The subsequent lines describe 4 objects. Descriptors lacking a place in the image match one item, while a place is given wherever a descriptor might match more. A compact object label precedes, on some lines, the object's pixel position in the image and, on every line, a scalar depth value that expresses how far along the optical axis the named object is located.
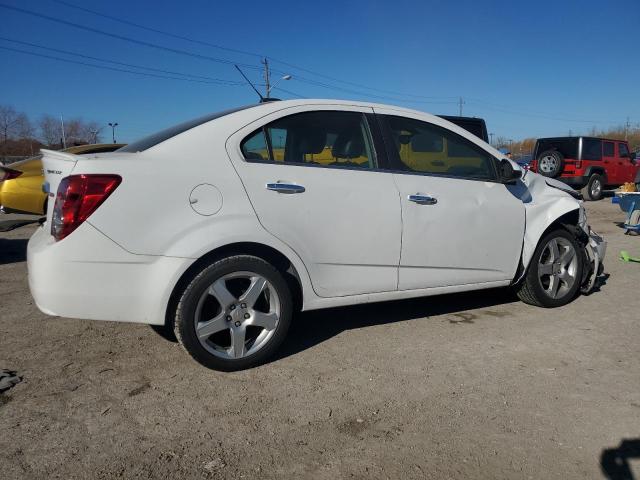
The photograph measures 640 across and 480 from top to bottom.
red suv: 15.99
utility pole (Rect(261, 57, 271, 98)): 39.28
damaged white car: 2.71
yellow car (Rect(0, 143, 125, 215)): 7.93
